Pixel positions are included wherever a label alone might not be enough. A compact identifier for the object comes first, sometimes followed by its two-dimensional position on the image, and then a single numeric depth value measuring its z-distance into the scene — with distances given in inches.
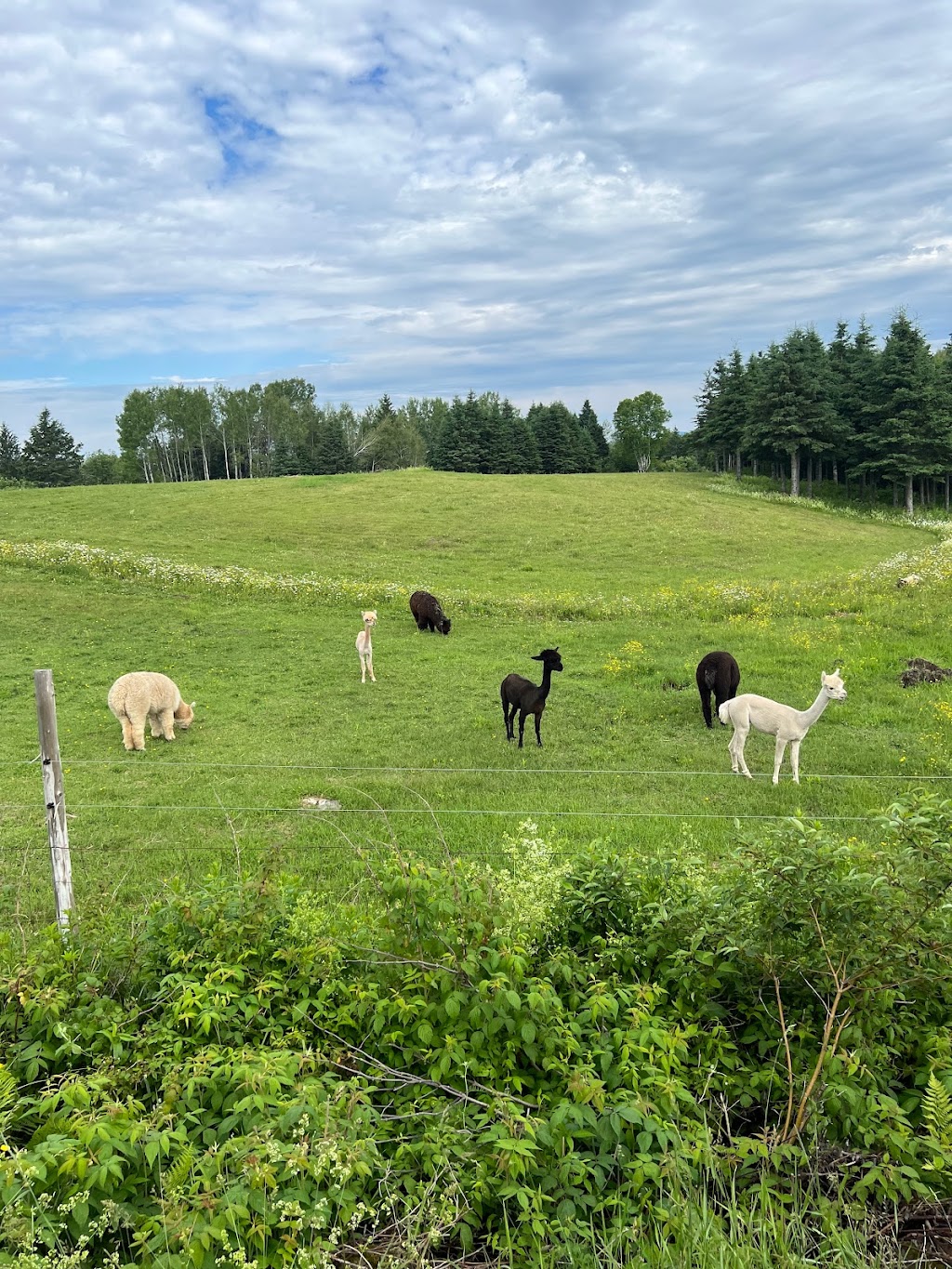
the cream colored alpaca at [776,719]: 434.6
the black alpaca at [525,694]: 499.5
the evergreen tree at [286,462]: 3668.8
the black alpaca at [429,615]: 878.4
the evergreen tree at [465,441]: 3147.1
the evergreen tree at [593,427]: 3969.0
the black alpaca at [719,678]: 550.3
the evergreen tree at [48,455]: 3572.8
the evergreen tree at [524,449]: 3243.1
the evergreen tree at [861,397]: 2274.9
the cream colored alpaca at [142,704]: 505.4
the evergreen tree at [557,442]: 3324.3
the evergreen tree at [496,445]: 3176.7
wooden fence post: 219.1
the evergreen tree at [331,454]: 3494.1
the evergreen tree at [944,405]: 2122.3
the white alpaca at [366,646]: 676.1
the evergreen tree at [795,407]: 2225.6
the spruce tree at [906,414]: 2138.3
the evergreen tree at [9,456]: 3678.6
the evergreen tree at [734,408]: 2608.3
